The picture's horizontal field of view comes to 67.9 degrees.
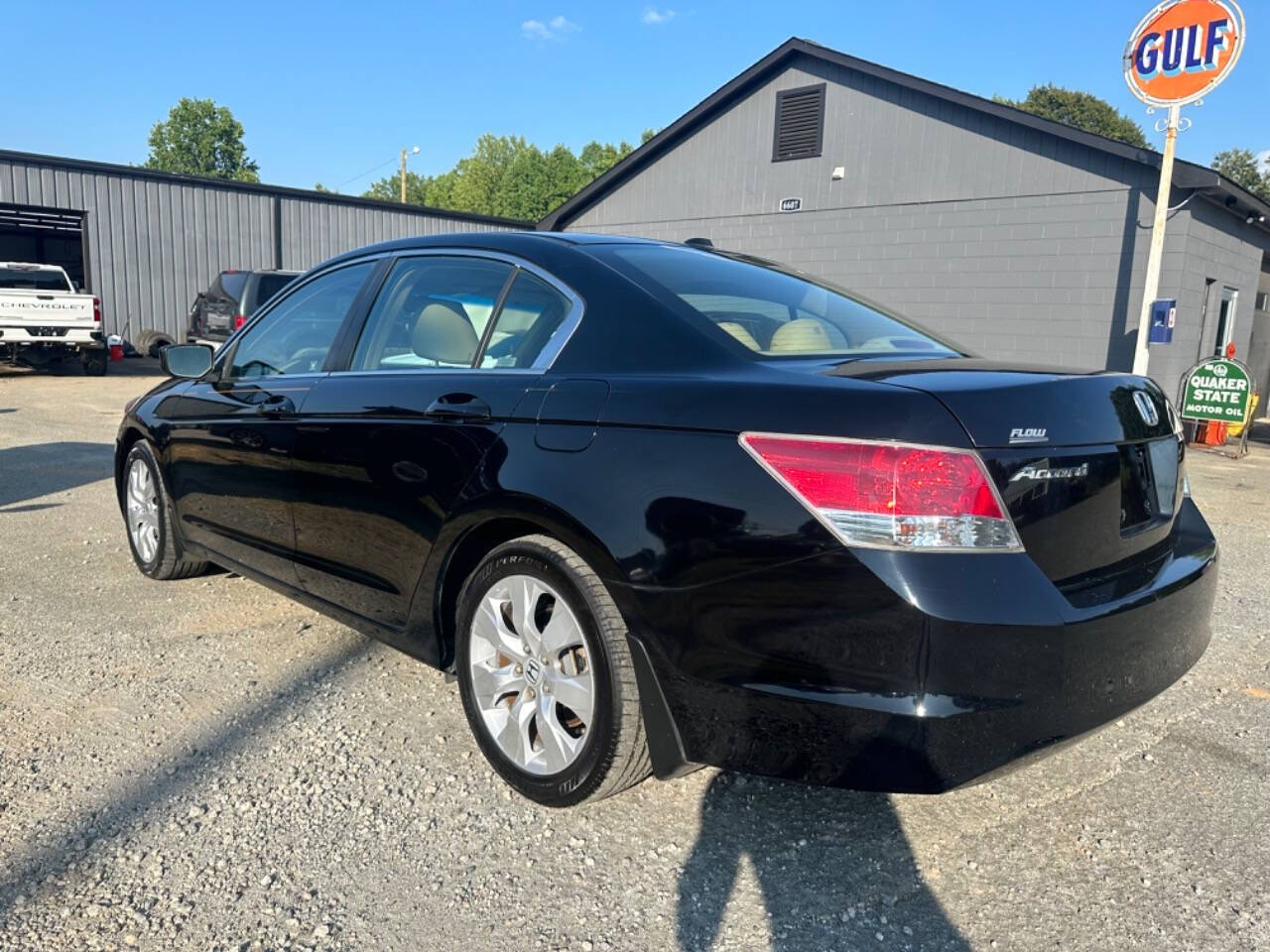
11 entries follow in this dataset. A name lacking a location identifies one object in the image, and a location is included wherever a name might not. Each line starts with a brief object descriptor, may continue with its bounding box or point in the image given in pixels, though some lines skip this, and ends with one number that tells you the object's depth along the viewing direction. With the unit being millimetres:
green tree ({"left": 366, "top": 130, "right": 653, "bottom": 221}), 79250
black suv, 15530
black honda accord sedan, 1935
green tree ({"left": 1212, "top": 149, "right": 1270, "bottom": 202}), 57562
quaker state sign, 11211
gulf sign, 11188
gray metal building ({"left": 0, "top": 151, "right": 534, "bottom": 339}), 19344
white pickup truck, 15766
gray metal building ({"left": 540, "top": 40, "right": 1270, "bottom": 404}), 12992
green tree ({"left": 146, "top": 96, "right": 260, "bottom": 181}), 81688
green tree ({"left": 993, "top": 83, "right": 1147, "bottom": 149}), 51188
